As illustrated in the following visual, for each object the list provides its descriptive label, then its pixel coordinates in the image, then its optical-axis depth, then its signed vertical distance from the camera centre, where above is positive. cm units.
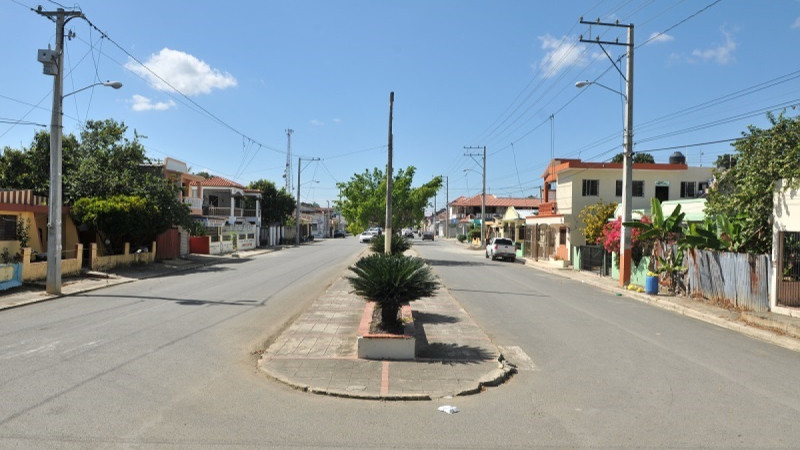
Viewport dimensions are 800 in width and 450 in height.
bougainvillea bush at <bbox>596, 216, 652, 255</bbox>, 2378 +10
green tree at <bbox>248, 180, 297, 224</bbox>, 6550 +335
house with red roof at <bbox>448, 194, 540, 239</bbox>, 8950 +467
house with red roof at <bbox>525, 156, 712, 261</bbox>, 3619 +334
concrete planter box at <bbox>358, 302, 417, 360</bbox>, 890 -173
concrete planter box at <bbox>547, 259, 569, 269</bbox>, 3469 -165
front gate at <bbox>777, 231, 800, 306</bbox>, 1468 -76
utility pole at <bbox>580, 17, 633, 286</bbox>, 2183 +215
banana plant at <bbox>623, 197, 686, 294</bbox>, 2002 +14
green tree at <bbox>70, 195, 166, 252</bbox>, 2494 +58
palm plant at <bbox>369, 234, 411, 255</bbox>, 2422 -46
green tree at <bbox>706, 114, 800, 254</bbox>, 1586 +195
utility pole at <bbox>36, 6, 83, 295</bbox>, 1689 +197
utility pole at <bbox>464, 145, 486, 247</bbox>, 6084 +191
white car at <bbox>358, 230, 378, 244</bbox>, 7100 -37
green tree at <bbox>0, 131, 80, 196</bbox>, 3152 +355
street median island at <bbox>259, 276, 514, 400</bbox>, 741 -195
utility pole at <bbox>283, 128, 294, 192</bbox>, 6700 +944
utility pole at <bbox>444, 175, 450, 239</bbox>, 9452 +322
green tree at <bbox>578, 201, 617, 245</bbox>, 3228 +90
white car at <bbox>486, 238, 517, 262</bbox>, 4125 -97
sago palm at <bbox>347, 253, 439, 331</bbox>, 944 -82
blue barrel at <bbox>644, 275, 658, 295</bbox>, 1981 -161
